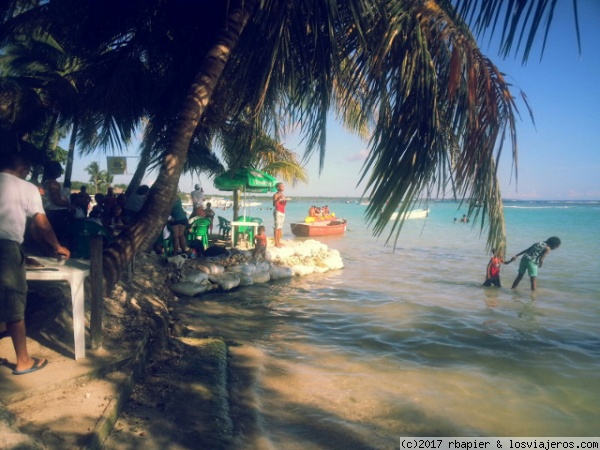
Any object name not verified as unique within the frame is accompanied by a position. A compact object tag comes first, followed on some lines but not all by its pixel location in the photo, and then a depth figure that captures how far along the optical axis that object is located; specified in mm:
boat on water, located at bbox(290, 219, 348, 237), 23047
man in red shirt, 13666
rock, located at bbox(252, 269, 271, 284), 9568
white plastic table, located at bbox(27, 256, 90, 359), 2990
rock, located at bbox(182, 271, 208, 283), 8195
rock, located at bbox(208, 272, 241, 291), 8570
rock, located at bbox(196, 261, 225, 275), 8805
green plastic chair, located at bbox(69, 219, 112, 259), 4523
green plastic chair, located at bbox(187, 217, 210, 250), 10617
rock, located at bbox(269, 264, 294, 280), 10141
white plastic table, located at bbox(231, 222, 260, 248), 12417
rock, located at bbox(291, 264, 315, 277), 10930
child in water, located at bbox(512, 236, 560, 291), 9633
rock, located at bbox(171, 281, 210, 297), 7867
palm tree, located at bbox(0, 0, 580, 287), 3322
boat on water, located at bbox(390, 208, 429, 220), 48206
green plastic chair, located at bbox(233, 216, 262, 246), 13395
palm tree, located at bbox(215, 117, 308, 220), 13594
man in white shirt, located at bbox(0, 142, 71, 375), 2771
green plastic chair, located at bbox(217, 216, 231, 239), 13977
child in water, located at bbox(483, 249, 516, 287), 10469
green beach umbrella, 11820
